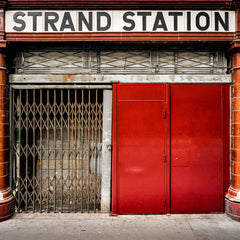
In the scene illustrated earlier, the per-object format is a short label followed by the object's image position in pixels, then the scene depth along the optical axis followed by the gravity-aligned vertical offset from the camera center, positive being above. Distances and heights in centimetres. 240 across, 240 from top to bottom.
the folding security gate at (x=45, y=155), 491 -80
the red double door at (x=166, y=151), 479 -65
